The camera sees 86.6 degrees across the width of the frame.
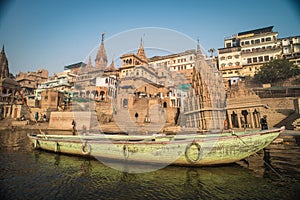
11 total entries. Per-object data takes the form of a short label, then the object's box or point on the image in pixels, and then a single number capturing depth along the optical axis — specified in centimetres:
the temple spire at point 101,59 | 7375
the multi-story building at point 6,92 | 4262
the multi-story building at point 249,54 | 5072
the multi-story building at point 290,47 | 4904
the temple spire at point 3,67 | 7334
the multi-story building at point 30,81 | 6928
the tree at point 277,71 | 4006
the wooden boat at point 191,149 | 916
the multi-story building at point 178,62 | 6084
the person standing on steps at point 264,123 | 1123
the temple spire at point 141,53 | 6710
